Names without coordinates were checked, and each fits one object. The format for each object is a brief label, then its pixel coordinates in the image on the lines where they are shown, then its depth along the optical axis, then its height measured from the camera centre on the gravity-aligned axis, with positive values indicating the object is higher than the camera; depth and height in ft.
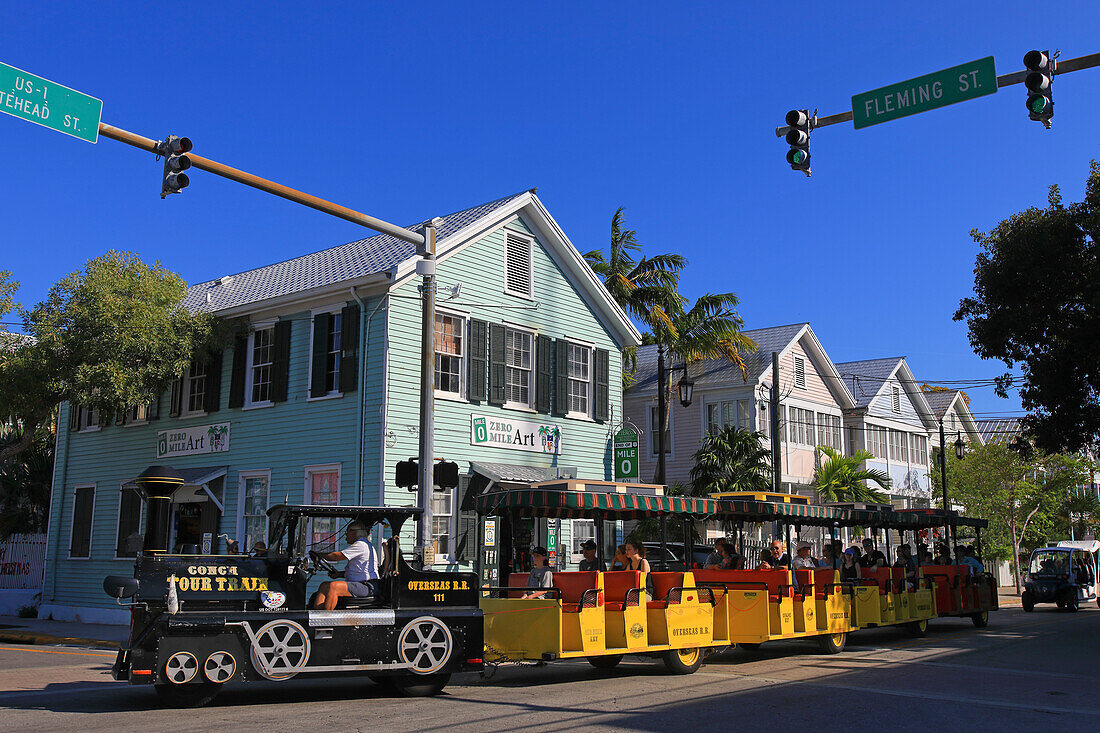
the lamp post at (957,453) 111.55 +11.94
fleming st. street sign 31.94 +15.13
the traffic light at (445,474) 43.65 +3.13
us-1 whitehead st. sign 31.07 +14.11
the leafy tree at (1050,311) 62.44 +15.73
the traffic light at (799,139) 35.81 +14.88
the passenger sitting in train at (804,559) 50.14 -0.51
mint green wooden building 62.90 +9.97
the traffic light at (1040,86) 31.55 +14.90
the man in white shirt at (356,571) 33.81 -0.96
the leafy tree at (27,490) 92.22 +4.68
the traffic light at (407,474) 43.32 +3.08
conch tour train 31.30 -2.29
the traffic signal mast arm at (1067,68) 31.68 +15.62
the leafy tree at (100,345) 66.08 +13.21
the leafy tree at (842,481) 105.50 +7.41
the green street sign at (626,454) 74.49 +7.09
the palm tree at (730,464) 97.60 +8.42
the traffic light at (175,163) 35.93 +13.80
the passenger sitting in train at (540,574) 40.63 -1.18
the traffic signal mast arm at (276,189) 34.78 +14.03
